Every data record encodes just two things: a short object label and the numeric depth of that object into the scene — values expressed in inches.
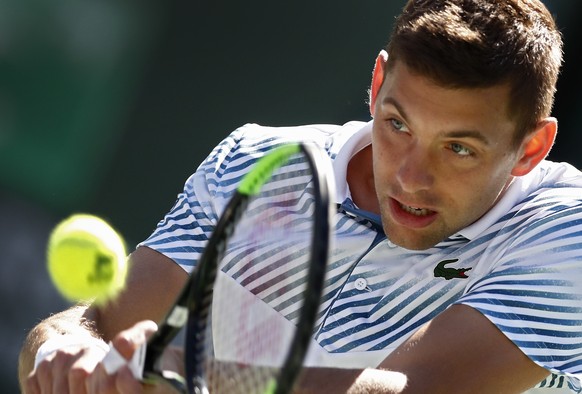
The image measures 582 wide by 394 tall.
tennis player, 195.2
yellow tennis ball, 199.6
